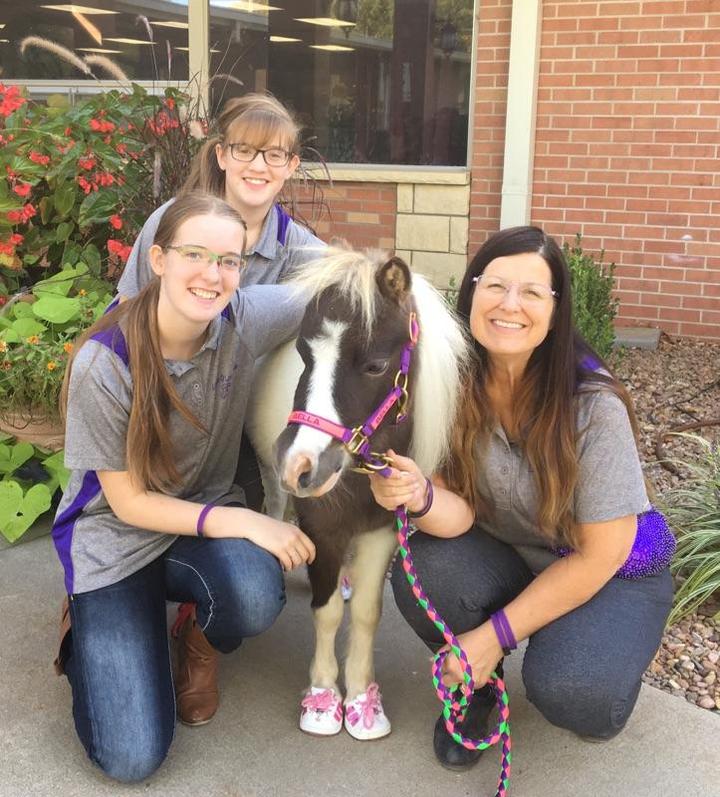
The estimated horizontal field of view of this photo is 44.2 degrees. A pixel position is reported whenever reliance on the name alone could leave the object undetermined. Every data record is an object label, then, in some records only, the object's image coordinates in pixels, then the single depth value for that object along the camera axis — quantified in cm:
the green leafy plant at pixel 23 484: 342
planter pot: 347
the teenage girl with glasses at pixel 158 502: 223
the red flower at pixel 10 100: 419
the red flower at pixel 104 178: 410
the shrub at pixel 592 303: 457
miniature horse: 196
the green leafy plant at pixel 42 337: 337
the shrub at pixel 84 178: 403
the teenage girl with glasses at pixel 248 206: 257
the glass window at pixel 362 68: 647
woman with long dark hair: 218
